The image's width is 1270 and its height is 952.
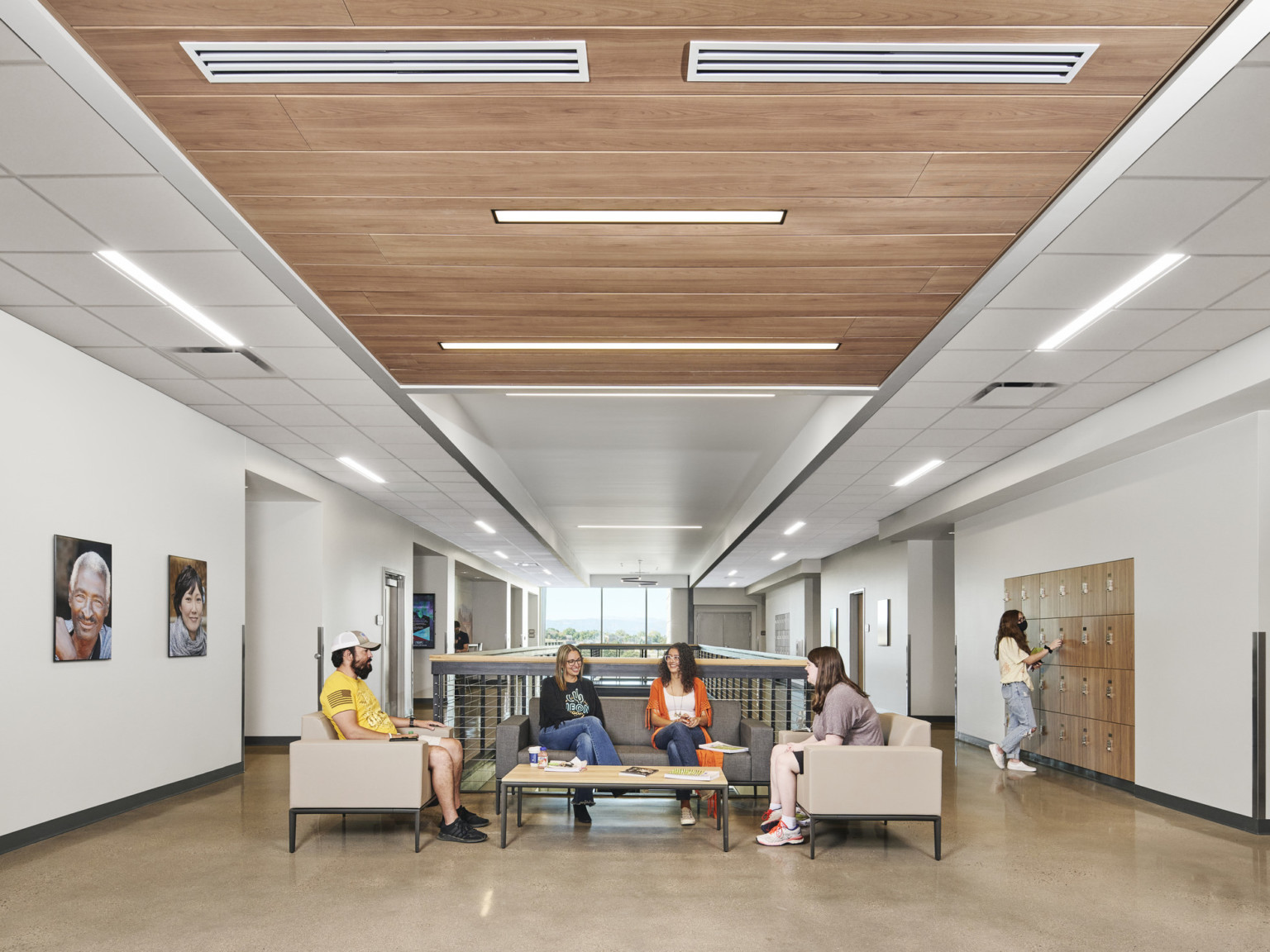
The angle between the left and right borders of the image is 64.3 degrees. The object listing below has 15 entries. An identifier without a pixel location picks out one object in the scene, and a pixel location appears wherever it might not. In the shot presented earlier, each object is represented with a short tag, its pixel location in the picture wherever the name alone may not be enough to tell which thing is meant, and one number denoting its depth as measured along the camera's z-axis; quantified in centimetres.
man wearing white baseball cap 591
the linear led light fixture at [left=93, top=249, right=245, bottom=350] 479
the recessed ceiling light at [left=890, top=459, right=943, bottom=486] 970
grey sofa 695
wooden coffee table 569
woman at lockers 948
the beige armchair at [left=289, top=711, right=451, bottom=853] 567
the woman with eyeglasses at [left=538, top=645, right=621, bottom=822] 668
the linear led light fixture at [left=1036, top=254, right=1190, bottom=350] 465
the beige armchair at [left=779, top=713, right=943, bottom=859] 566
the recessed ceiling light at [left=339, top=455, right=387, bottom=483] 985
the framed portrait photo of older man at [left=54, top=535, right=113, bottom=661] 602
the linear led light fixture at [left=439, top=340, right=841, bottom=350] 629
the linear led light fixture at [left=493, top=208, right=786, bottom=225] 430
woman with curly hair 707
